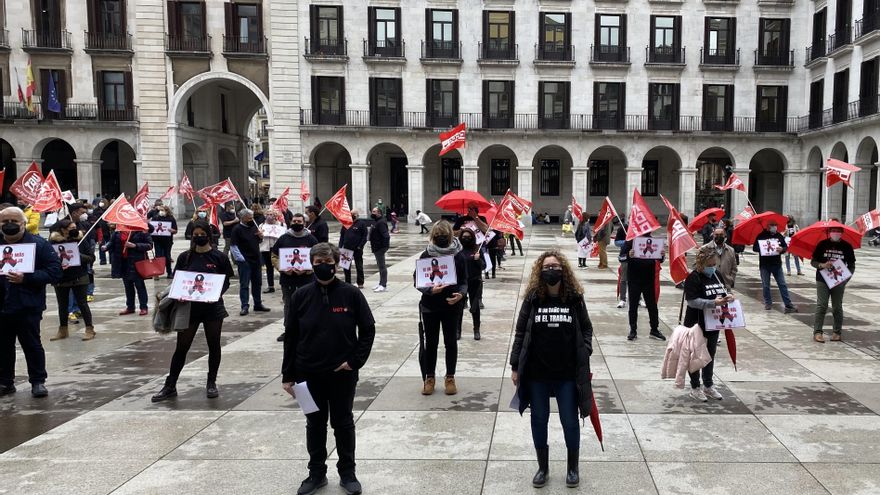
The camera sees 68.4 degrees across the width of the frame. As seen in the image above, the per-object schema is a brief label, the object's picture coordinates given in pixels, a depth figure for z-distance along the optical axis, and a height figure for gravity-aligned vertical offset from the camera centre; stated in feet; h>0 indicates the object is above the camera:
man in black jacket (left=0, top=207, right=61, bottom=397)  23.31 -3.59
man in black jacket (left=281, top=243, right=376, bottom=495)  15.26 -3.55
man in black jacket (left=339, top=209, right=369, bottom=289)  46.26 -2.37
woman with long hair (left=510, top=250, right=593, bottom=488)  15.37 -3.61
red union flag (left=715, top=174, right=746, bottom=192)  67.32 +1.63
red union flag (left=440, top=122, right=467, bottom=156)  66.54 +6.50
